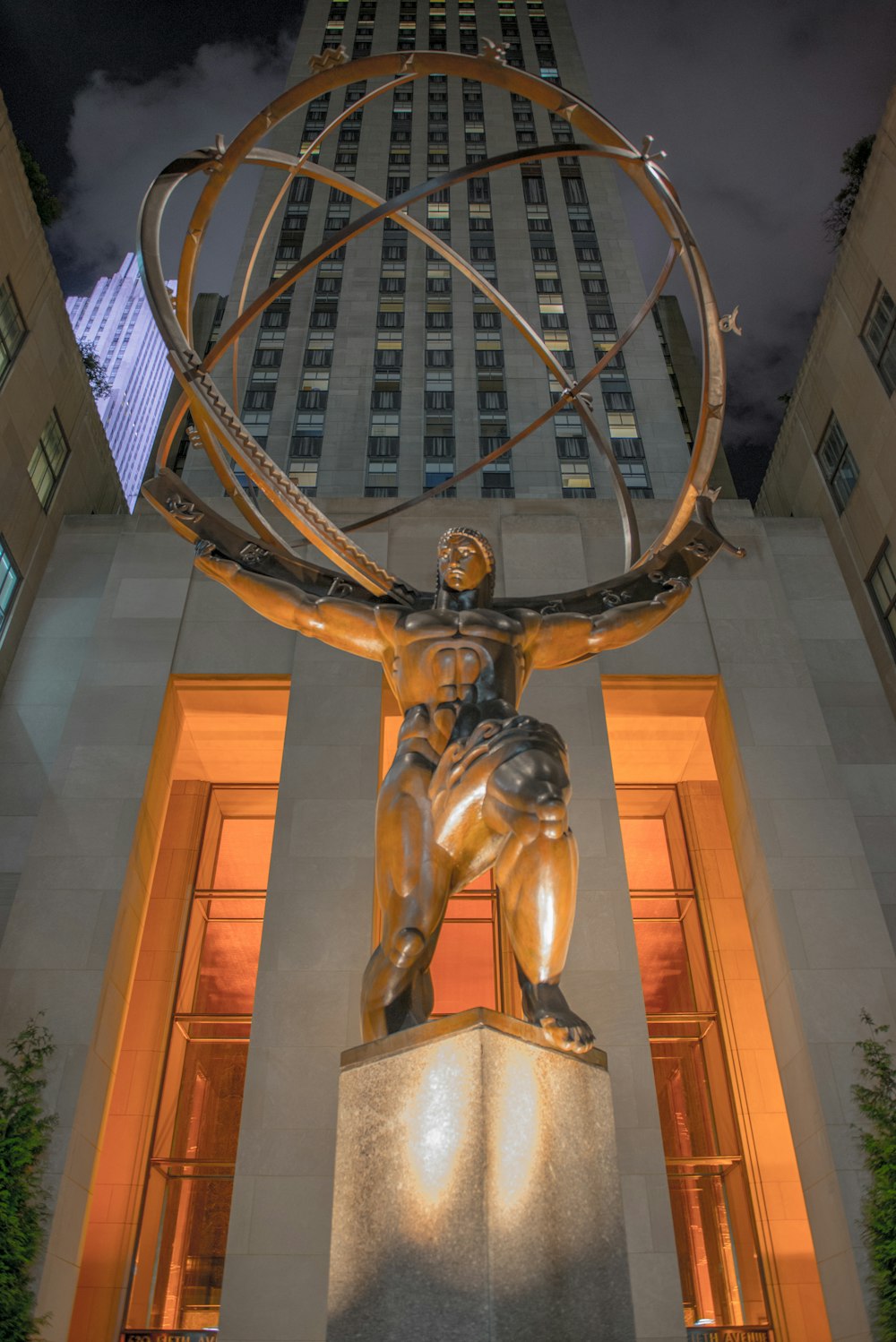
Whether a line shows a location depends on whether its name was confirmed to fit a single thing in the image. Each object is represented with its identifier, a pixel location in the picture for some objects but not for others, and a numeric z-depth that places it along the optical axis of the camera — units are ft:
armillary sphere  22.71
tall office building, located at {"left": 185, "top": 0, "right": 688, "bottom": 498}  92.58
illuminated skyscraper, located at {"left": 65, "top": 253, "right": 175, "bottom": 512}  481.46
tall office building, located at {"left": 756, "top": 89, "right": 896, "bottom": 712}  45.96
